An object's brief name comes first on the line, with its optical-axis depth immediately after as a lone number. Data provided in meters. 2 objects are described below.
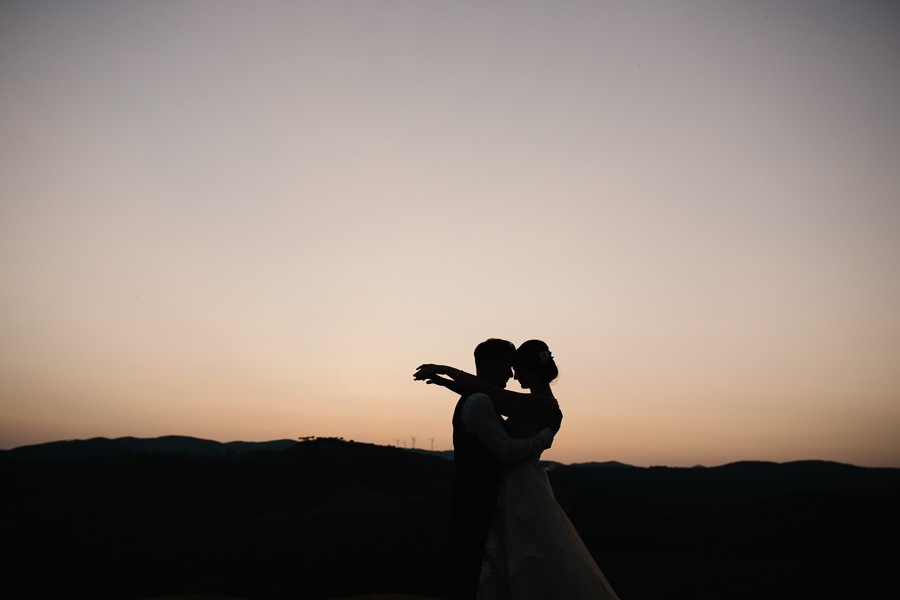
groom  4.46
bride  4.32
